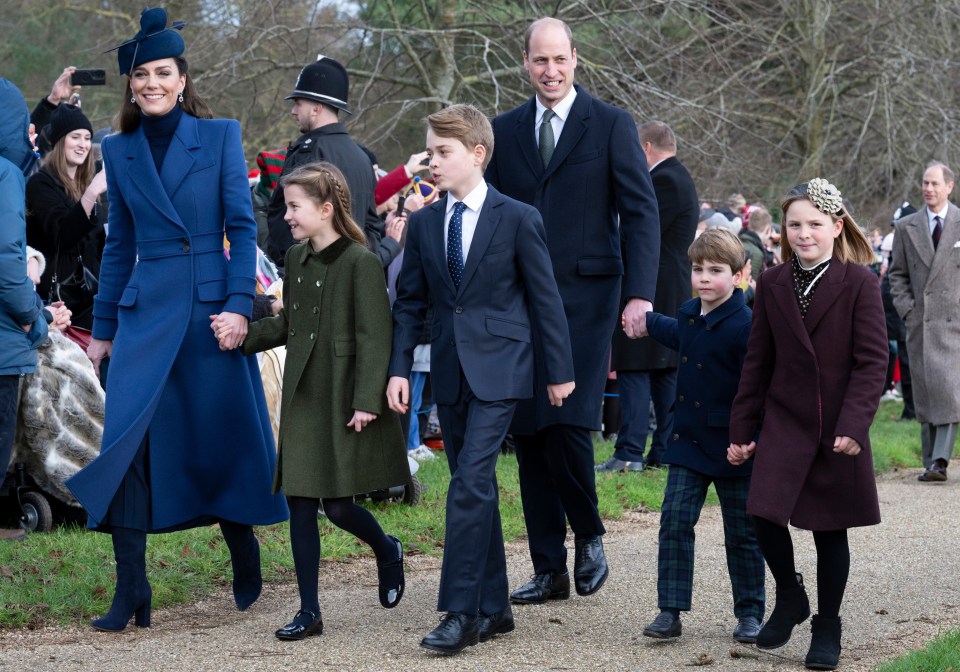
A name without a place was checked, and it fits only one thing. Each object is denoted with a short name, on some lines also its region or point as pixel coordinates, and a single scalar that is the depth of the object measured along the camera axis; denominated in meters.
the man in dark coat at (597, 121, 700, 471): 18.39
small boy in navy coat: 10.40
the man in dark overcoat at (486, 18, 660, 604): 11.35
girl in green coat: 10.39
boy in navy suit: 10.09
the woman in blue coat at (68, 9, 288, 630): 10.65
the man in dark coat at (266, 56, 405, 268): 13.84
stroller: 13.91
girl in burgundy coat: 9.64
